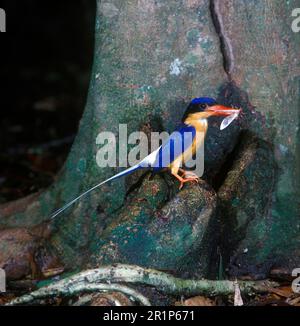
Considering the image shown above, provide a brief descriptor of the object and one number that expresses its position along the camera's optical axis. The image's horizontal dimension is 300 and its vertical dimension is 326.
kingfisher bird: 3.63
